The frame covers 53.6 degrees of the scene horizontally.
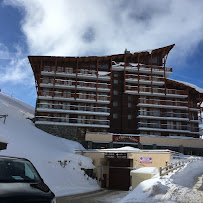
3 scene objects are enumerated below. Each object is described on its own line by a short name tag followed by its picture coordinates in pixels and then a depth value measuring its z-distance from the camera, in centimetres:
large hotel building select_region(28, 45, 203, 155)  3791
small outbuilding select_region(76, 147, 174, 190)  2645
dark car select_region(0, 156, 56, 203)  341
